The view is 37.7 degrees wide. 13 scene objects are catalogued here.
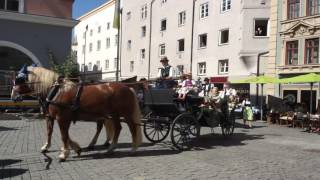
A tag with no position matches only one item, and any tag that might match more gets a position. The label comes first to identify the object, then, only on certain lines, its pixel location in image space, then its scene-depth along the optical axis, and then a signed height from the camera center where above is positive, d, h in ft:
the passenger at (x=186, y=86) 38.73 +0.49
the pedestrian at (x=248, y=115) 68.19 -3.27
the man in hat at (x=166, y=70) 38.93 +1.79
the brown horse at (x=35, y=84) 33.12 +0.36
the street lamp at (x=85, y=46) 226.58 +20.97
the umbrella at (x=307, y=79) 69.21 +2.35
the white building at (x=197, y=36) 109.70 +15.66
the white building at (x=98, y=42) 190.29 +21.61
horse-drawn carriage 36.91 -2.06
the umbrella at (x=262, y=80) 83.70 +2.44
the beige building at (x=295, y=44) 89.35 +10.00
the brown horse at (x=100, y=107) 32.42 -1.21
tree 80.91 +4.49
